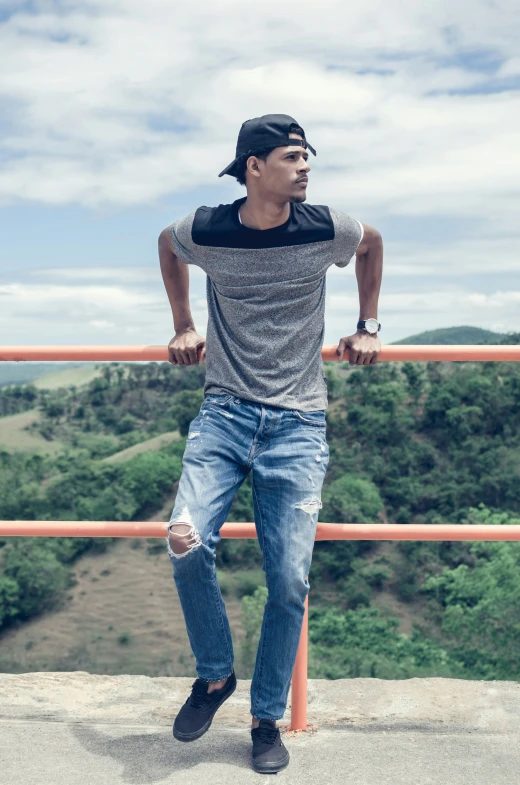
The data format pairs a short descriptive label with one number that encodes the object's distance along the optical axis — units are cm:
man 199
